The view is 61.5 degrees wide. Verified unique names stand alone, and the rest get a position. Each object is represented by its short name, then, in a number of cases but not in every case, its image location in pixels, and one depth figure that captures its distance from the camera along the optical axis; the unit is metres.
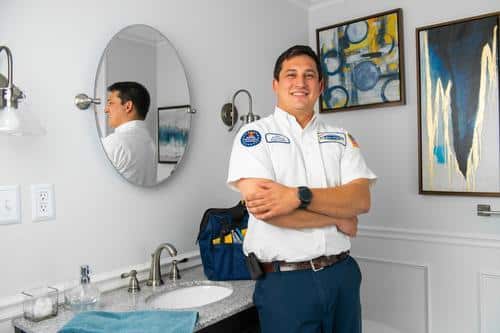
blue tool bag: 1.87
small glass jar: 1.42
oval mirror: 1.75
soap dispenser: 1.52
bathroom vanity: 1.41
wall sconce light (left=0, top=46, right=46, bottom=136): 1.32
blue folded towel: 1.27
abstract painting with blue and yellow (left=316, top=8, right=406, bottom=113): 2.65
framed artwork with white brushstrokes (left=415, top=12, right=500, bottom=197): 2.34
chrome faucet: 1.81
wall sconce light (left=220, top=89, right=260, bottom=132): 2.35
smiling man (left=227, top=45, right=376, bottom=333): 1.52
